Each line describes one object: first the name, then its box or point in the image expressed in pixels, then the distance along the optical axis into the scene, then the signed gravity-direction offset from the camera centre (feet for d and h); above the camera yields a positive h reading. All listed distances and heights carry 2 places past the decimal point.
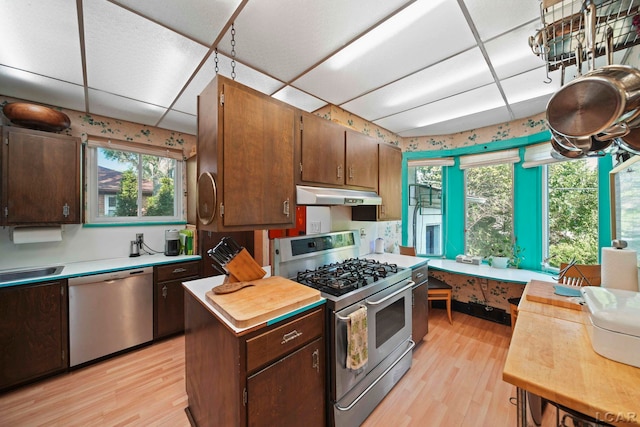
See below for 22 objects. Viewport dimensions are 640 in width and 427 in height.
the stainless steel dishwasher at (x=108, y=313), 6.94 -3.13
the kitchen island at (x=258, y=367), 3.43 -2.57
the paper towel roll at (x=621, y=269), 4.13 -1.08
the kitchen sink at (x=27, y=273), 6.89 -1.76
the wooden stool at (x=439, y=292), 9.48 -3.29
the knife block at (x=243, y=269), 5.10 -1.24
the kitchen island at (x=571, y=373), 2.24 -1.87
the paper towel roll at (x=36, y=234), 7.10 -0.58
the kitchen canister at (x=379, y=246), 9.85 -1.42
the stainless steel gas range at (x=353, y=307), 4.67 -2.21
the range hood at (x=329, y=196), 5.67 +0.45
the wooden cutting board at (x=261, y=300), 3.57 -1.55
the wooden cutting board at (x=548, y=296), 4.41 -1.76
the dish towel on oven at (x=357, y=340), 4.69 -2.65
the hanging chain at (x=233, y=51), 4.76 +3.78
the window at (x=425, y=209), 12.12 +0.16
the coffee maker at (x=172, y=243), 9.34 -1.15
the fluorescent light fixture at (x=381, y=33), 4.24 +3.76
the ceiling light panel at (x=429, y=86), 5.94 +3.82
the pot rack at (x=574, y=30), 3.49 +3.01
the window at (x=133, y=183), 8.97 +1.36
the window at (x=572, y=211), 8.14 -0.02
